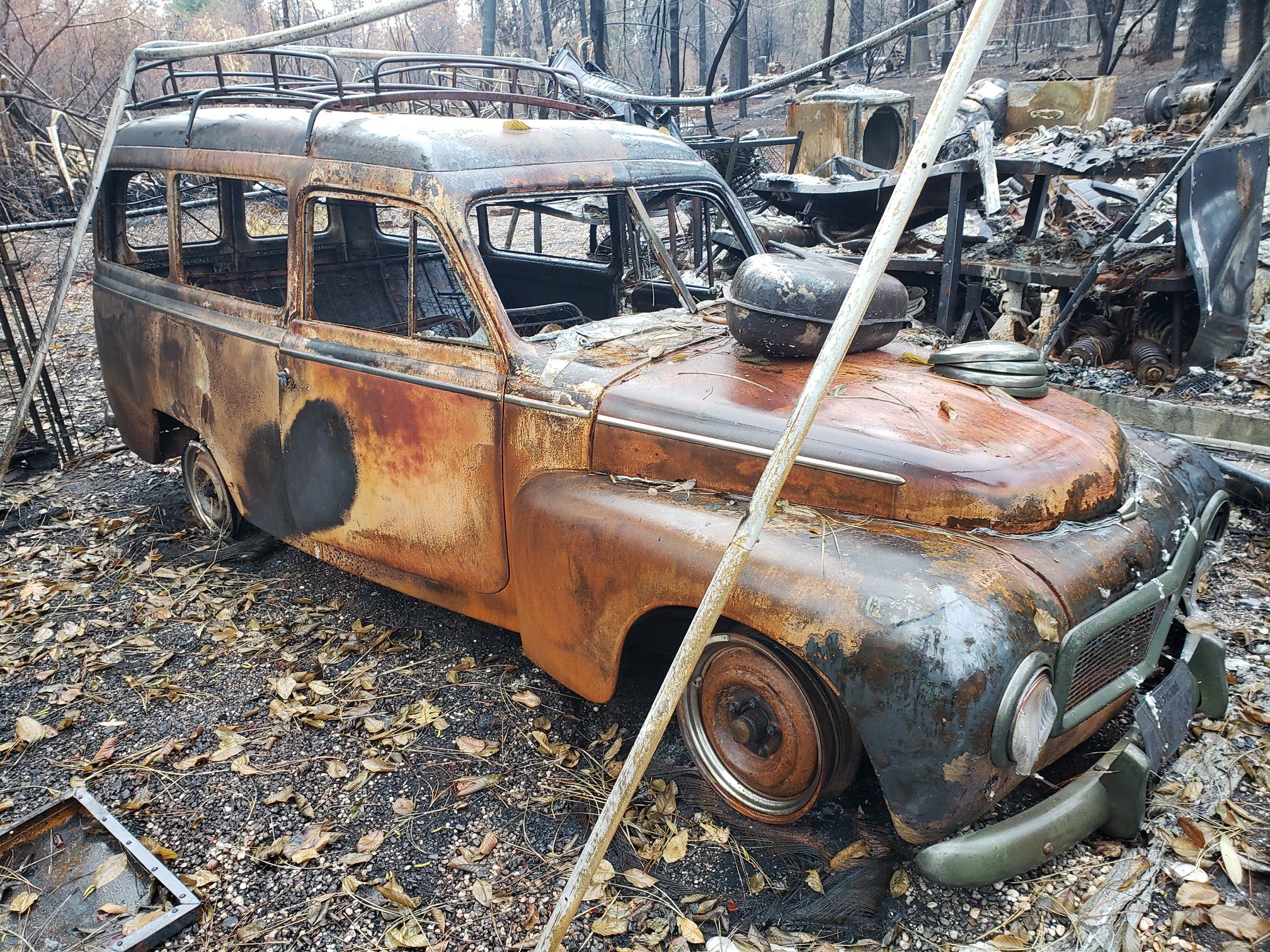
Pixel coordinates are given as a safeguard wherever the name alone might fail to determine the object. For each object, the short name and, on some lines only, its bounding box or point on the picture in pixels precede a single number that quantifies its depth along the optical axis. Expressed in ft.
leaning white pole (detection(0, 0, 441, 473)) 11.16
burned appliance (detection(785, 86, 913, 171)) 38.27
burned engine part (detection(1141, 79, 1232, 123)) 32.55
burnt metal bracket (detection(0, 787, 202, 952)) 7.41
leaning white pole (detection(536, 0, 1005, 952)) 6.15
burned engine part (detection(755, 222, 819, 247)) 27.63
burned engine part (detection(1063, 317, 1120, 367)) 22.02
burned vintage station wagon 6.94
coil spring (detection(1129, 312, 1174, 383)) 21.02
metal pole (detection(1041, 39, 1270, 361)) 15.67
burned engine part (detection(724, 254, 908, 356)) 8.95
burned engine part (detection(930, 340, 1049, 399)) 9.30
